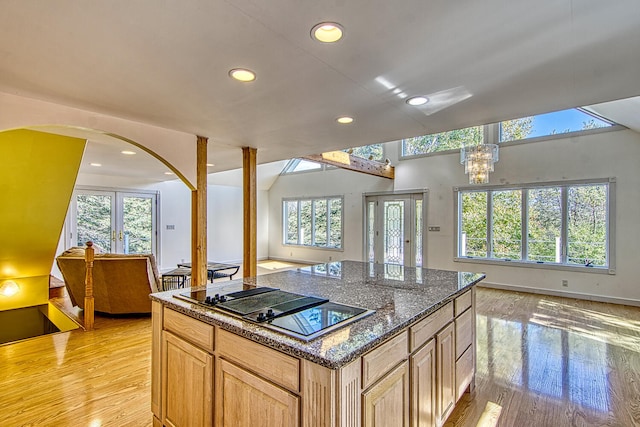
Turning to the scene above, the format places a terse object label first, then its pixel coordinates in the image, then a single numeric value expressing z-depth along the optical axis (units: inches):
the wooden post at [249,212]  162.2
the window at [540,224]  199.8
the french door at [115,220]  263.2
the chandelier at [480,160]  196.7
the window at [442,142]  250.4
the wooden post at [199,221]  139.7
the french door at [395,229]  280.1
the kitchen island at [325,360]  45.0
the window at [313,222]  338.3
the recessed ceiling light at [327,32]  59.7
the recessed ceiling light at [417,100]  95.2
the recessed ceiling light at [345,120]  116.3
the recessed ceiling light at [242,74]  78.3
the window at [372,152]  302.0
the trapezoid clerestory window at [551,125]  202.7
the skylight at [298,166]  358.3
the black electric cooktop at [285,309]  52.2
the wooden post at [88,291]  148.1
